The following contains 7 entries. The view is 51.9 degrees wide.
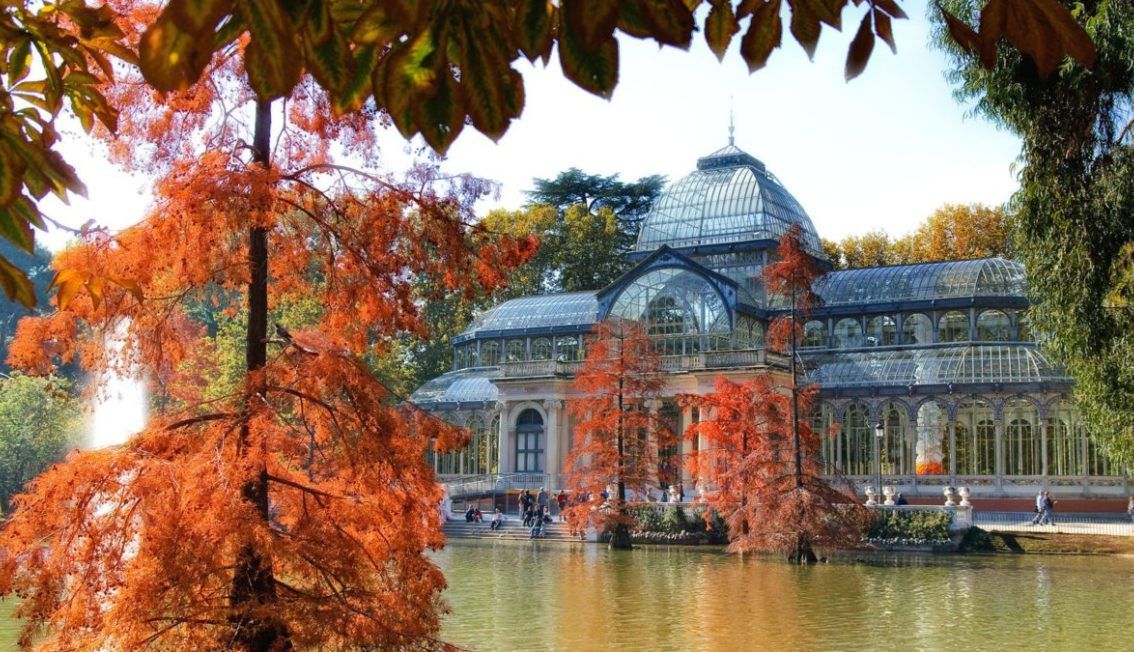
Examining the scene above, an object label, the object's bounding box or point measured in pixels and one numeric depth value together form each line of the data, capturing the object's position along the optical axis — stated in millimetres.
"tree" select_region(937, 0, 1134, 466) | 15141
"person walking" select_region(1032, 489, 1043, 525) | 34969
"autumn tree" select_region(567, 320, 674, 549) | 31688
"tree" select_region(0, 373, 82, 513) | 42062
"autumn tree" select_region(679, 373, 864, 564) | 27266
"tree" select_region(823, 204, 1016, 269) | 57312
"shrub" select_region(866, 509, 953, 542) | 31609
